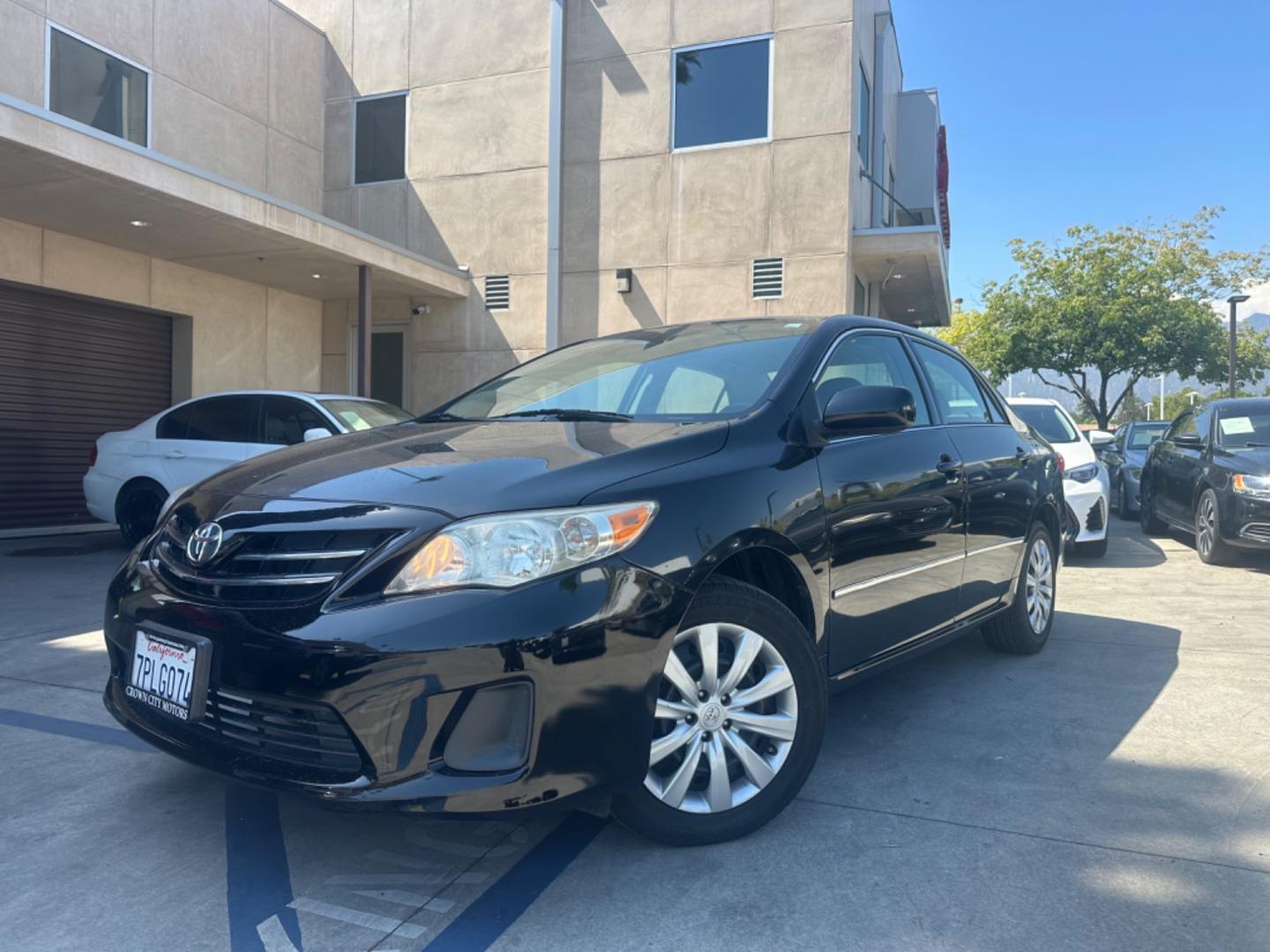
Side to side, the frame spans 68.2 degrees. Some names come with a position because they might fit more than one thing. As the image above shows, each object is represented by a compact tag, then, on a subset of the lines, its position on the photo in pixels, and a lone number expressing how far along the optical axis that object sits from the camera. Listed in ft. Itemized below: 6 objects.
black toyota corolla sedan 7.19
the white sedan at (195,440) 26.45
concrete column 37.22
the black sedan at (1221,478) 25.82
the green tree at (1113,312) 88.53
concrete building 33.76
